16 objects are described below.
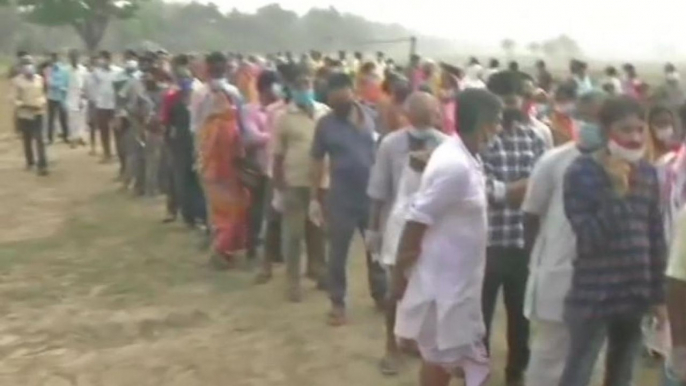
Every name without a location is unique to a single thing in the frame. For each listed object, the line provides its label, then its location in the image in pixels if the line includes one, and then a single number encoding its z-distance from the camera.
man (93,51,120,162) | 14.77
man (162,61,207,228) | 9.83
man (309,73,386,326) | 6.81
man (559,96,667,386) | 4.15
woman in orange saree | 8.54
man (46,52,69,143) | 17.09
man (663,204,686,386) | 3.55
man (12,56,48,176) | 13.57
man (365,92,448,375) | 5.70
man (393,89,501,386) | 4.27
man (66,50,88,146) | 17.25
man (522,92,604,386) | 4.51
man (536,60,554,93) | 14.17
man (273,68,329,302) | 7.54
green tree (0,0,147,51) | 54.41
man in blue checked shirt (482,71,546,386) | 5.36
